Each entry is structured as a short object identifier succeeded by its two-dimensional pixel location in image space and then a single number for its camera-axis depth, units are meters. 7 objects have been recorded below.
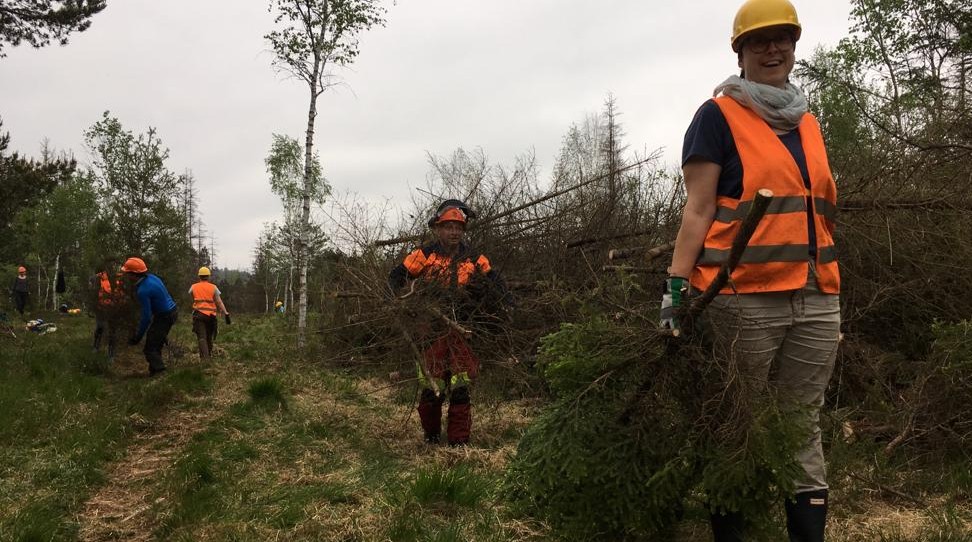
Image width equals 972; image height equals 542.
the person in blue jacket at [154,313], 9.00
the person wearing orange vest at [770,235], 2.14
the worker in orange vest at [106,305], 9.92
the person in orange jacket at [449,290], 4.88
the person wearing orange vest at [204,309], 10.52
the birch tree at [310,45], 12.95
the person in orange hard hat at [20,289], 20.39
